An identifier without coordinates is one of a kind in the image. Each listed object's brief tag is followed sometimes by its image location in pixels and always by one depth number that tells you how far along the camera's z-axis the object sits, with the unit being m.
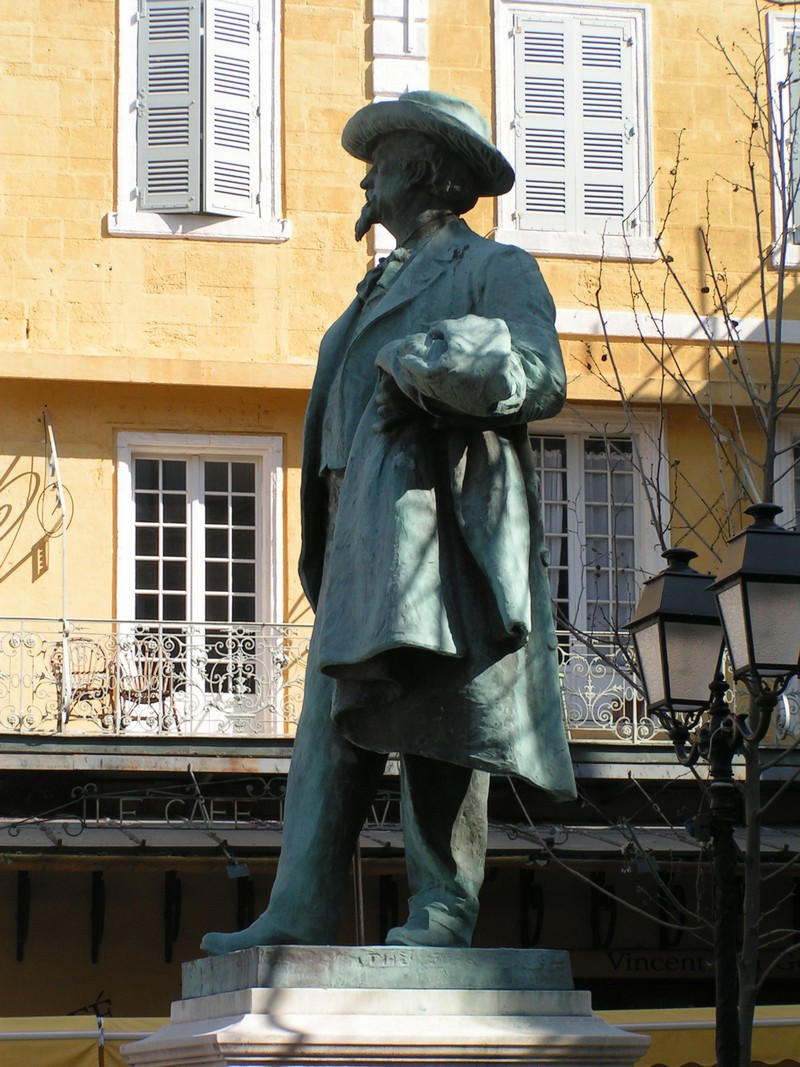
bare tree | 19.67
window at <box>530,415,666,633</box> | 19.47
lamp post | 8.27
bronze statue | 4.79
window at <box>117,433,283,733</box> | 18.80
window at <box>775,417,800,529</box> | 20.09
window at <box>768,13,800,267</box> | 19.98
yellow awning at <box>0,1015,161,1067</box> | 12.56
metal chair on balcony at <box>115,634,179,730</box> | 18.62
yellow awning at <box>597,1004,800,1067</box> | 13.05
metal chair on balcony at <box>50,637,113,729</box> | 18.53
